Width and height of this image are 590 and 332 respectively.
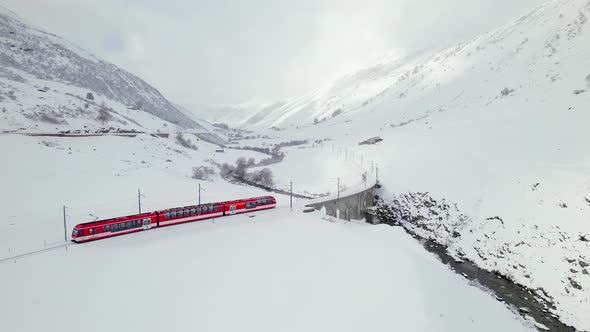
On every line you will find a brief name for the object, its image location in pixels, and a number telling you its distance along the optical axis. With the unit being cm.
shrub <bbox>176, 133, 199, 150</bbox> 12548
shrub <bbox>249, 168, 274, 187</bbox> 9599
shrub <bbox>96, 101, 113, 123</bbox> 11391
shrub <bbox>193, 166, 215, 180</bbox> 8556
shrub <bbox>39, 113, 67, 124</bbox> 9188
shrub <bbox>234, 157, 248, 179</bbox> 10622
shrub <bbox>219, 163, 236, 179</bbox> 10322
